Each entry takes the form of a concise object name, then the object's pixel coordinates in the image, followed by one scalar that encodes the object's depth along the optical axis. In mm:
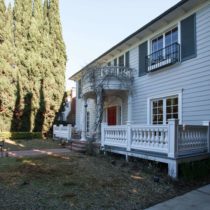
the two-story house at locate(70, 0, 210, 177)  7645
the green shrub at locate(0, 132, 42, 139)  17592
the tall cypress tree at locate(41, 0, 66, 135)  20312
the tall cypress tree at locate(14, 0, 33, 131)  19000
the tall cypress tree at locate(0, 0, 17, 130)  18000
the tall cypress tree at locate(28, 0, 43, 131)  19516
